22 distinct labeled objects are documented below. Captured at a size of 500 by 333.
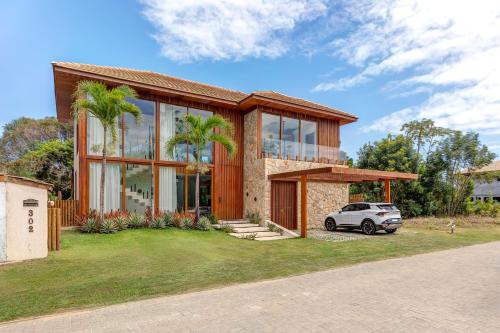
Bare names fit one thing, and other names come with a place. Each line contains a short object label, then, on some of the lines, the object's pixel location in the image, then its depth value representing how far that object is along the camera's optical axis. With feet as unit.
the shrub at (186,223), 43.52
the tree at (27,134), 94.73
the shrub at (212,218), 48.47
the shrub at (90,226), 37.01
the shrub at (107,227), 37.04
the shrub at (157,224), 41.88
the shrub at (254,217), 50.16
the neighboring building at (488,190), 116.88
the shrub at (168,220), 43.17
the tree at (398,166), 76.23
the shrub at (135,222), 40.73
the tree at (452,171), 75.61
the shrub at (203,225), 43.93
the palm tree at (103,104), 37.24
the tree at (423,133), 77.77
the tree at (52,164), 74.69
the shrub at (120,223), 38.81
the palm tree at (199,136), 43.80
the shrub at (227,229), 45.10
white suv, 46.65
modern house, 43.73
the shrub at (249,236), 41.50
